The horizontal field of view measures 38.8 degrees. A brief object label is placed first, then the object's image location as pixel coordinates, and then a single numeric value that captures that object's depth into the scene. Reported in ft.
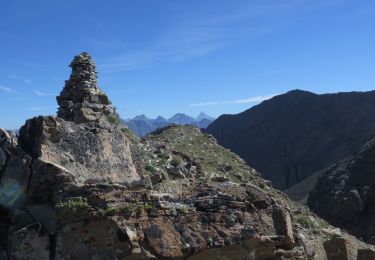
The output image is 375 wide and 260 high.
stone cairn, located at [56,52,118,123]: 57.41
